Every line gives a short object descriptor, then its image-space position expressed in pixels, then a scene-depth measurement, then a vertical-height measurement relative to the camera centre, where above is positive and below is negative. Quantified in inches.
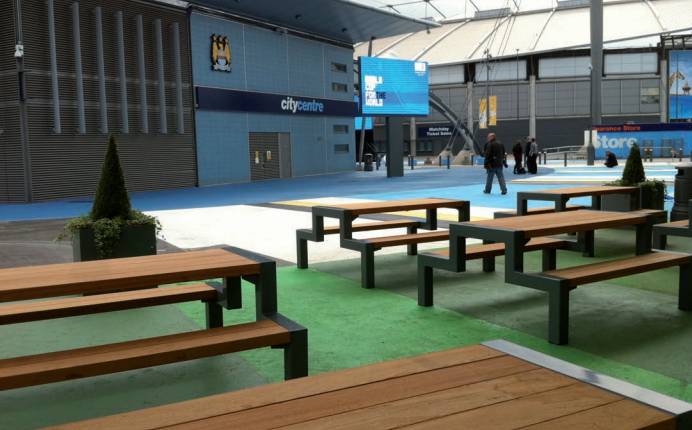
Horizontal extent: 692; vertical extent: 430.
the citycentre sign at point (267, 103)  1068.5 +95.9
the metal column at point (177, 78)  1003.3 +120.5
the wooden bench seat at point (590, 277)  180.4 -37.0
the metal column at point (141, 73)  940.0 +121.1
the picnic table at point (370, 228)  259.3 -34.8
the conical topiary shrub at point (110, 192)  251.3 -12.7
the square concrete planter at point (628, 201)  386.3 -32.2
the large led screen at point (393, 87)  1224.8 +126.7
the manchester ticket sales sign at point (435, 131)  2645.2 +83.0
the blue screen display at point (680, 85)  1861.5 +172.0
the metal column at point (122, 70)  908.0 +121.9
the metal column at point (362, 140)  1482.8 +32.2
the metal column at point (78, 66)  848.3 +119.9
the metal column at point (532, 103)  2469.2 +173.3
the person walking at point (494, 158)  708.0 -8.7
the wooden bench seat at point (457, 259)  212.1 -36.9
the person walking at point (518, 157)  1124.3 -13.1
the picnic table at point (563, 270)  181.5 -32.6
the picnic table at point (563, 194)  345.4 -24.2
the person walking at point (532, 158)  1161.4 -15.5
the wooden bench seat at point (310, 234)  293.0 -36.2
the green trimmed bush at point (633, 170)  389.7 -13.8
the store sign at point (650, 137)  1445.6 +21.1
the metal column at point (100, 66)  877.2 +123.1
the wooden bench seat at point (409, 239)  264.7 -36.7
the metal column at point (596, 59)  1363.2 +187.4
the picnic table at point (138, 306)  124.7 -36.7
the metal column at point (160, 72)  972.6 +126.0
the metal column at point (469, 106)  2514.0 +172.4
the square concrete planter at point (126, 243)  243.1 -31.4
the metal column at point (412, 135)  2682.1 +69.0
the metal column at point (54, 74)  818.8 +107.1
